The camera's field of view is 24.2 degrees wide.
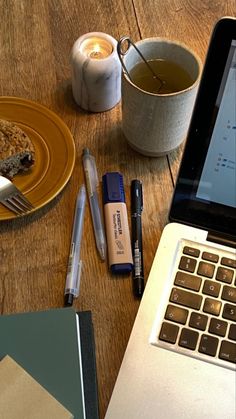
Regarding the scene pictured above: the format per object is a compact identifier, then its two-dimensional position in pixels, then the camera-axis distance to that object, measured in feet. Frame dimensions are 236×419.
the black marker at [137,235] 2.04
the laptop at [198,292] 1.74
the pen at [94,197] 2.13
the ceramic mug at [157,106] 2.10
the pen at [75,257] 2.01
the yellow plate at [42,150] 2.20
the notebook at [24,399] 1.69
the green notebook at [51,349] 1.77
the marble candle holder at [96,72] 2.33
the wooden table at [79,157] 2.01
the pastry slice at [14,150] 2.20
